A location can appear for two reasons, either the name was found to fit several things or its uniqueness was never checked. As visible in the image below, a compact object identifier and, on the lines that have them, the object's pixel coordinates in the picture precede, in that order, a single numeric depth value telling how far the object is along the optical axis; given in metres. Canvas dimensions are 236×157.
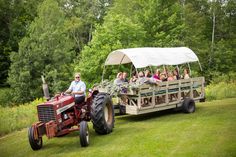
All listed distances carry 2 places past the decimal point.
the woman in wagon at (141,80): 9.71
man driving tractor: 8.23
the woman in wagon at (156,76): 10.81
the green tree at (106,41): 23.22
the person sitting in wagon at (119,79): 10.60
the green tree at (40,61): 24.97
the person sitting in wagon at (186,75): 11.41
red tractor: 7.33
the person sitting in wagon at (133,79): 10.78
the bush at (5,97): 21.12
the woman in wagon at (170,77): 10.98
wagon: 9.73
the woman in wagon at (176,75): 11.35
